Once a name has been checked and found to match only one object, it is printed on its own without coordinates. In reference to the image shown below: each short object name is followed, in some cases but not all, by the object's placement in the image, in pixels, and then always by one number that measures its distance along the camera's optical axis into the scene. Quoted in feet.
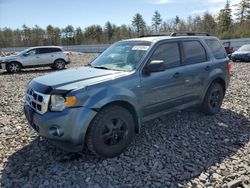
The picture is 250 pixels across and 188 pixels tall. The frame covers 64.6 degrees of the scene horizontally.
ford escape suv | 8.96
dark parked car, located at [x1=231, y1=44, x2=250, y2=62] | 43.75
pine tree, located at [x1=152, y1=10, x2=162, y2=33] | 201.39
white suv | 39.98
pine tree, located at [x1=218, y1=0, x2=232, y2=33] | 129.20
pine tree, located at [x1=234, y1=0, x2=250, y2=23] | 141.78
